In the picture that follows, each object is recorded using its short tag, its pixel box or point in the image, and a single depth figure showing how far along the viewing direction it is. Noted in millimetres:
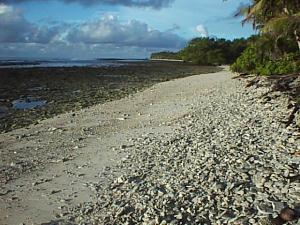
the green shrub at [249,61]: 22426
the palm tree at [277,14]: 9375
